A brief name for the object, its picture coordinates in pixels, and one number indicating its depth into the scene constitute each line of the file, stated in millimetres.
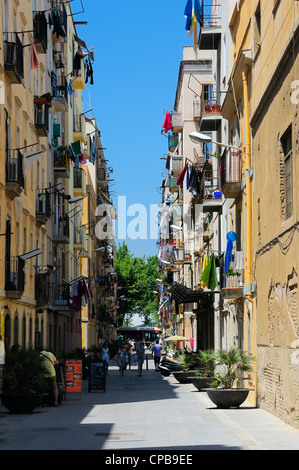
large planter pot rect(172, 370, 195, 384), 36481
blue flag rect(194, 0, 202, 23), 33406
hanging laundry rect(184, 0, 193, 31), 33606
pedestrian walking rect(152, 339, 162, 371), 53488
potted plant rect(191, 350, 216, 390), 24453
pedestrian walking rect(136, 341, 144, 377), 47281
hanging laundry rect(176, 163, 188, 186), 43581
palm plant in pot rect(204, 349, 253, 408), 21578
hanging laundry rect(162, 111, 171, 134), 70881
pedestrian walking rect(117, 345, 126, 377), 46438
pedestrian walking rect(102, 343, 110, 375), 44144
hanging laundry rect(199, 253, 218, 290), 32275
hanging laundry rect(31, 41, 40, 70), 30906
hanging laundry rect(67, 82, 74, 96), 47900
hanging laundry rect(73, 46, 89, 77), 46219
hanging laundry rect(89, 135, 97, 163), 62000
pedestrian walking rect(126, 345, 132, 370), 58681
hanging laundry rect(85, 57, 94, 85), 40538
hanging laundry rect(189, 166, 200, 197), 42016
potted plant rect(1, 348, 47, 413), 21469
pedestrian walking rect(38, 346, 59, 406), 22772
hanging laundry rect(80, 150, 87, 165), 53088
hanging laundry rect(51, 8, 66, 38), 39875
